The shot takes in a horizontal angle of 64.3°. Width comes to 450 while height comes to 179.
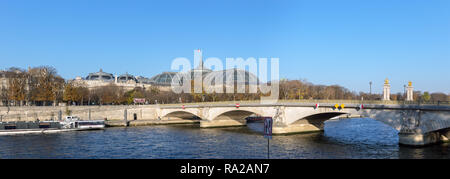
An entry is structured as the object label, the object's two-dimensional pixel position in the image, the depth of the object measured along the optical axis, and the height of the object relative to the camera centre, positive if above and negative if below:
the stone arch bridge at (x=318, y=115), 38.50 -2.81
